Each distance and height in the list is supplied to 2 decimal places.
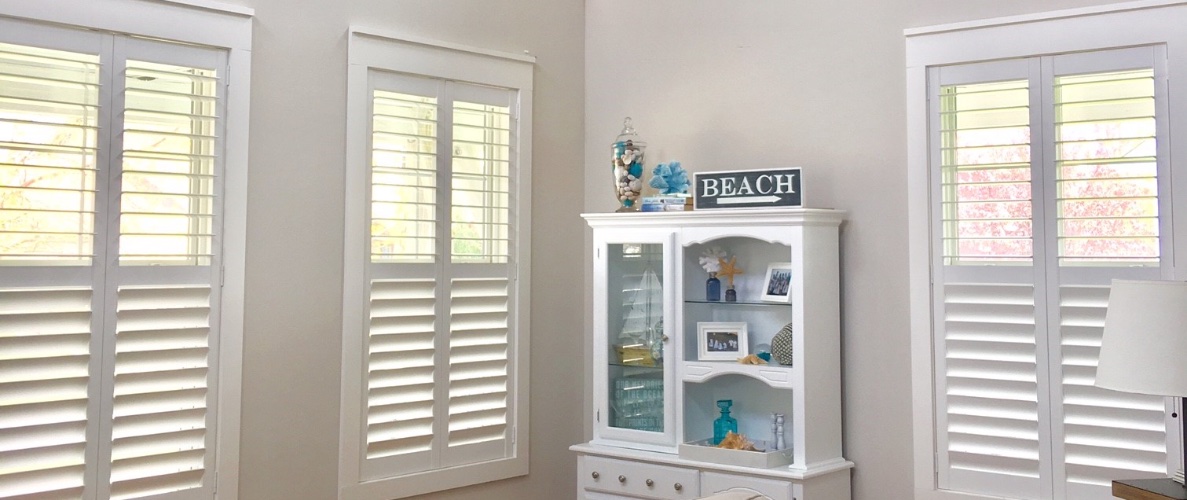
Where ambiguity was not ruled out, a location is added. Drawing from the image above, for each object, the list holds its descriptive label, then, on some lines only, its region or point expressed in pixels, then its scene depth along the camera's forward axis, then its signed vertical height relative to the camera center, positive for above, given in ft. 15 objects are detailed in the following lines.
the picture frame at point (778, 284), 11.41 +0.03
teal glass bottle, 11.81 -1.72
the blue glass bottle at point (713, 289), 12.03 -0.04
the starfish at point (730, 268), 11.98 +0.22
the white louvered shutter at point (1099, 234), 9.64 +0.56
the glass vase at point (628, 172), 12.63 +1.50
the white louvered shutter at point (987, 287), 10.32 +0.01
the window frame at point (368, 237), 11.31 +0.59
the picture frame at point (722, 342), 11.78 -0.70
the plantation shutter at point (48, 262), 8.94 +0.18
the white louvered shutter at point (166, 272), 9.63 +0.09
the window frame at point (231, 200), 10.16 +0.89
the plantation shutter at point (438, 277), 11.59 +0.09
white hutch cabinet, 11.00 -0.92
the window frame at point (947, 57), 9.64 +2.53
